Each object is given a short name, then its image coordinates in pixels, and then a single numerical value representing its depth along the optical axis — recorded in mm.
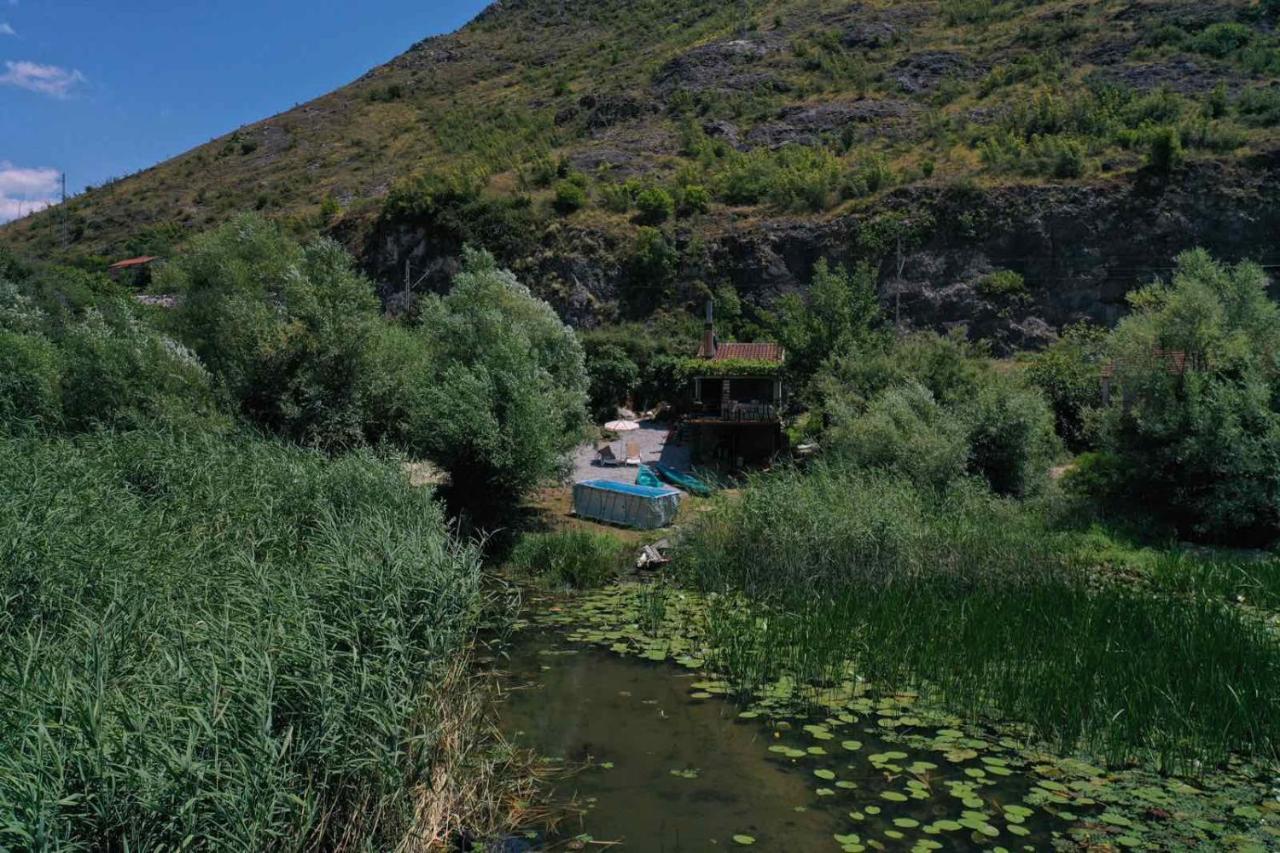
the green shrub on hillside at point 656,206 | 52938
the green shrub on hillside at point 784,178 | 51844
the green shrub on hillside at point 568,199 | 55094
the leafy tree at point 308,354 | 21969
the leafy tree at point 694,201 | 53184
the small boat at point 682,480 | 25720
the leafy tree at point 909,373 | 26406
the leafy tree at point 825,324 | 33000
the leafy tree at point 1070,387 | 31094
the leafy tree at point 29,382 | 20469
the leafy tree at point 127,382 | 20594
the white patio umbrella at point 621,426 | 35156
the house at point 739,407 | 32312
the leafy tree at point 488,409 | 20734
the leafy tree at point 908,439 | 21016
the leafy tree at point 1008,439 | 22578
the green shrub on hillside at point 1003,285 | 44031
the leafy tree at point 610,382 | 41125
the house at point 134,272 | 55806
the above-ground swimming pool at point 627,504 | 22609
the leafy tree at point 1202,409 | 18688
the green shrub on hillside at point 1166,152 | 44031
